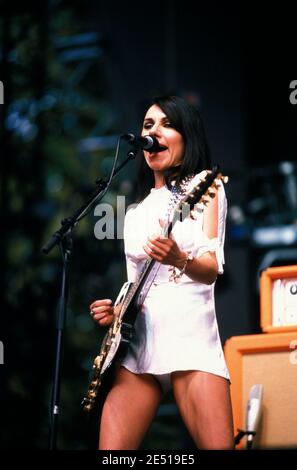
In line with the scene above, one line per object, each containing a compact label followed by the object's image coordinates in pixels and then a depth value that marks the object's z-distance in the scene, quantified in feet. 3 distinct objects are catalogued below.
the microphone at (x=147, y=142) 19.88
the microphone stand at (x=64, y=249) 19.74
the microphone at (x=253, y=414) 23.39
